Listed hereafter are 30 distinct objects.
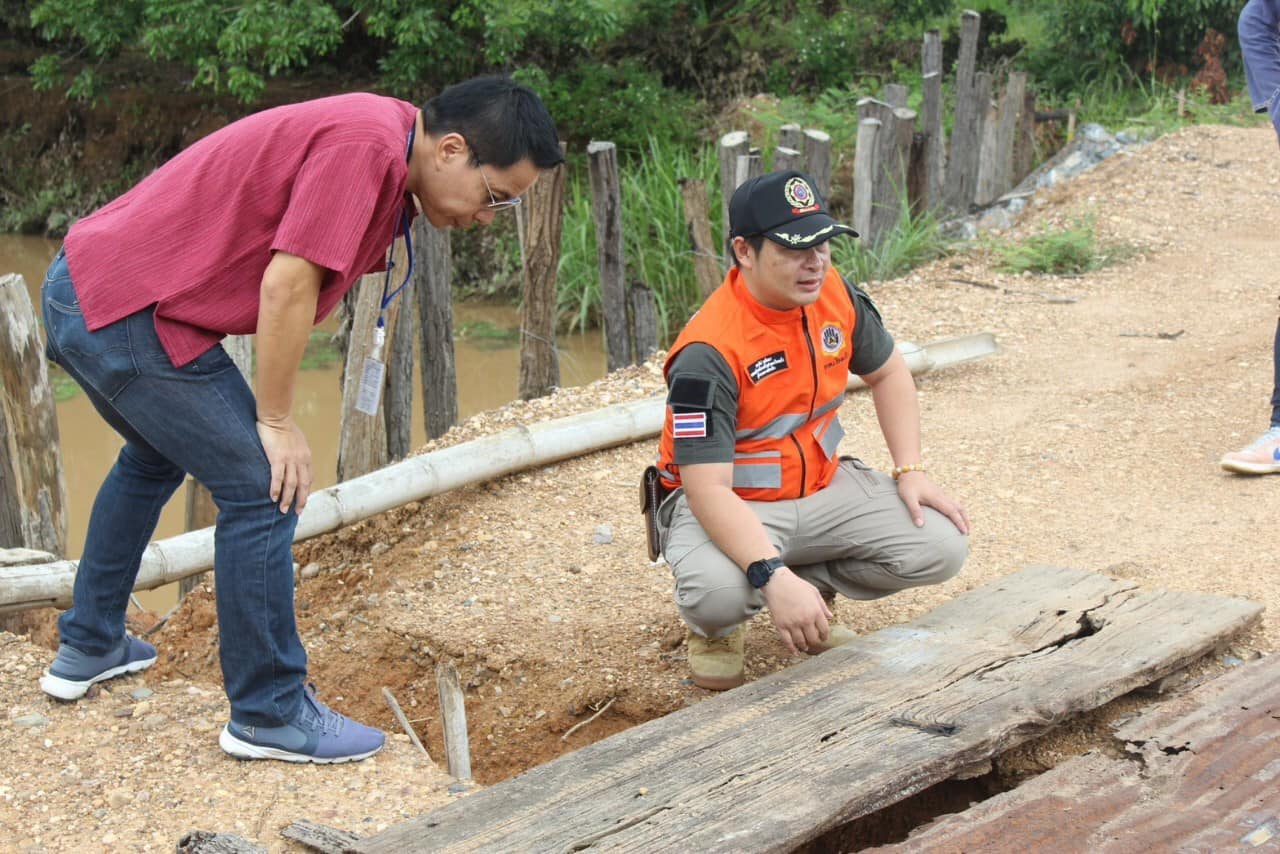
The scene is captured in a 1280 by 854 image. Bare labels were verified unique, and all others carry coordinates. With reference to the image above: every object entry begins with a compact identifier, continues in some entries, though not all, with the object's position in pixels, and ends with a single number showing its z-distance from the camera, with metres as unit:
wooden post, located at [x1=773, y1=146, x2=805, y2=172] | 6.50
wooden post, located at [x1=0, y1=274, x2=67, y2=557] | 4.16
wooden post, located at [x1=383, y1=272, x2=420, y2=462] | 5.22
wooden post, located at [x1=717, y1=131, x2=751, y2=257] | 6.68
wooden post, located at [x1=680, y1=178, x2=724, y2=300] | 6.43
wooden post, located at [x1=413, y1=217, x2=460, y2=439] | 5.50
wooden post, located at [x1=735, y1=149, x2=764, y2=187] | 6.63
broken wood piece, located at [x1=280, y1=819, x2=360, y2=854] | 2.50
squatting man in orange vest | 2.96
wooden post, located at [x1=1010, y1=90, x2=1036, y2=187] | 10.15
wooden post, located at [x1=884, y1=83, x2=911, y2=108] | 8.95
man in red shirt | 2.51
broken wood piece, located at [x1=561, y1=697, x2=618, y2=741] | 3.40
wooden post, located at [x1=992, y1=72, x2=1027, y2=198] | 9.56
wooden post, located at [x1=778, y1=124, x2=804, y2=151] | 6.99
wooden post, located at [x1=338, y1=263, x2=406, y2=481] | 4.91
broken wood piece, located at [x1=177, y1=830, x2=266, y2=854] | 2.40
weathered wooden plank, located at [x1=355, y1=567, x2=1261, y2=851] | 2.31
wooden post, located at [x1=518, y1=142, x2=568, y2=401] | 5.47
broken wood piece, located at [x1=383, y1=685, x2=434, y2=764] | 3.12
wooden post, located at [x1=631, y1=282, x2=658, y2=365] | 6.31
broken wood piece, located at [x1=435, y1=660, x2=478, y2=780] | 2.91
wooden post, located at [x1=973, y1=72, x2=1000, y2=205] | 9.39
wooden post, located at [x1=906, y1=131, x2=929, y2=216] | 8.16
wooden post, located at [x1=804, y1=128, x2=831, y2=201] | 6.98
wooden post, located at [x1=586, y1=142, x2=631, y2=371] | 5.95
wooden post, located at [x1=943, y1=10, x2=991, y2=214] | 8.98
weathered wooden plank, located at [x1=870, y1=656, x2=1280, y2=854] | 2.26
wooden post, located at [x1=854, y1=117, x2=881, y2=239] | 7.63
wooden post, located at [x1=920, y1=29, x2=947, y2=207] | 8.29
